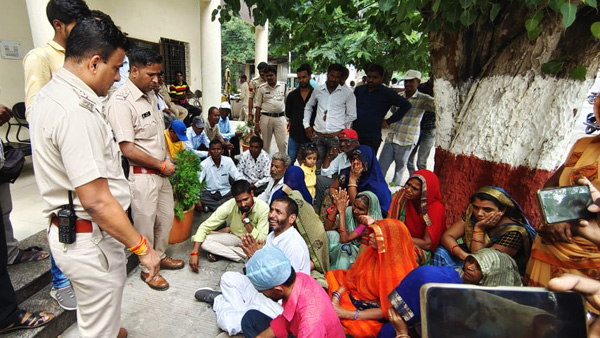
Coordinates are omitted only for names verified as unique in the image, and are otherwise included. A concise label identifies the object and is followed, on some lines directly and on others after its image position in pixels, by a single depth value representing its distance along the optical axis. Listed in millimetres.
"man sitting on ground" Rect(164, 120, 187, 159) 3933
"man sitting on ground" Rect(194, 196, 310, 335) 2395
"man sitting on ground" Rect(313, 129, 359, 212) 4074
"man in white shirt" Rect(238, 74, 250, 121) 10267
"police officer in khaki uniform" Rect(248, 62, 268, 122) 6575
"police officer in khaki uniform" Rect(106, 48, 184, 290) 2309
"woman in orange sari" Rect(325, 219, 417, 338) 2342
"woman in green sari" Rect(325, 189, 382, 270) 3164
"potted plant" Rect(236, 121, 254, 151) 6211
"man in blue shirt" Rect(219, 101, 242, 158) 6012
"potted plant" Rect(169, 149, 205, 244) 3287
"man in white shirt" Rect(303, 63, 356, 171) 4508
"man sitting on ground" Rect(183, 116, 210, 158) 5105
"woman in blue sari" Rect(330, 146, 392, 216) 3639
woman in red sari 2885
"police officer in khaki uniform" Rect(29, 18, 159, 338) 1328
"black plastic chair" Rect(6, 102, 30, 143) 4570
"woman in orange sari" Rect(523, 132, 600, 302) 1719
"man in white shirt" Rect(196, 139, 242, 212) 4297
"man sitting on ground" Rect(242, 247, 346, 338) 1666
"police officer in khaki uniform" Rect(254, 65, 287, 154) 5699
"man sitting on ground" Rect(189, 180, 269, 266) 3223
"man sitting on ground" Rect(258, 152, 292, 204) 3928
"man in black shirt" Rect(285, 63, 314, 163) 5059
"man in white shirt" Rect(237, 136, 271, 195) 4523
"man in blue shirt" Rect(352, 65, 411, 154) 4547
